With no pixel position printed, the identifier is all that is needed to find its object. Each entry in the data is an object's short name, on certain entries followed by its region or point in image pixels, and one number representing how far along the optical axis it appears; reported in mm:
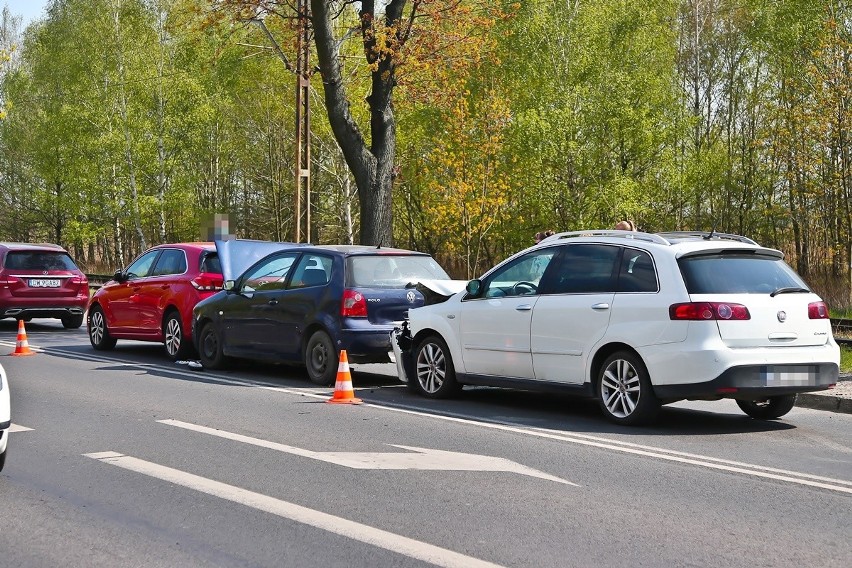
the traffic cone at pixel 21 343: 16656
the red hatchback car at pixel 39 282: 21625
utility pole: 30306
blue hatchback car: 12781
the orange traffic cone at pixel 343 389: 11266
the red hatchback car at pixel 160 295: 16016
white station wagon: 9070
